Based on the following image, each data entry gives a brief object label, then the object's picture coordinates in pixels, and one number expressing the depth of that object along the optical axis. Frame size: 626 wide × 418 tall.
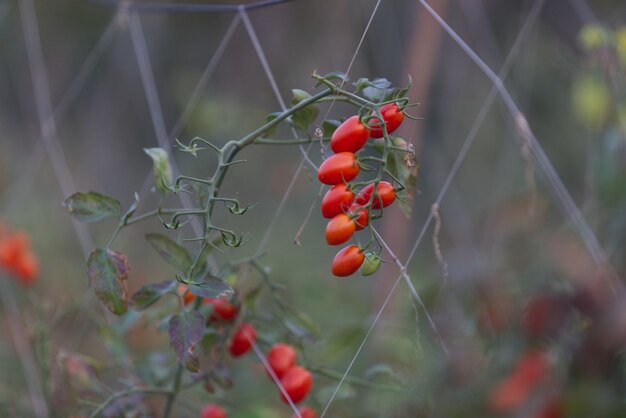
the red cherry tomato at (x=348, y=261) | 1.51
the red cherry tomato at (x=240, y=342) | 1.69
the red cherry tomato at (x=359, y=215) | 1.49
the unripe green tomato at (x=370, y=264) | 1.52
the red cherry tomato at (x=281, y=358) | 1.67
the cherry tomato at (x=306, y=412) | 1.69
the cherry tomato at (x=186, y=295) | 1.68
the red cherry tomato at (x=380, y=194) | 1.50
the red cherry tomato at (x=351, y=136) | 1.51
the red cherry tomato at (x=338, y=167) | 1.50
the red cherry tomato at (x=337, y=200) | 1.50
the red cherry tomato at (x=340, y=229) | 1.49
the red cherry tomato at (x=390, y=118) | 1.50
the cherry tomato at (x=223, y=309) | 1.69
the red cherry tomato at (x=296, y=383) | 1.66
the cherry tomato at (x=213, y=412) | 1.72
